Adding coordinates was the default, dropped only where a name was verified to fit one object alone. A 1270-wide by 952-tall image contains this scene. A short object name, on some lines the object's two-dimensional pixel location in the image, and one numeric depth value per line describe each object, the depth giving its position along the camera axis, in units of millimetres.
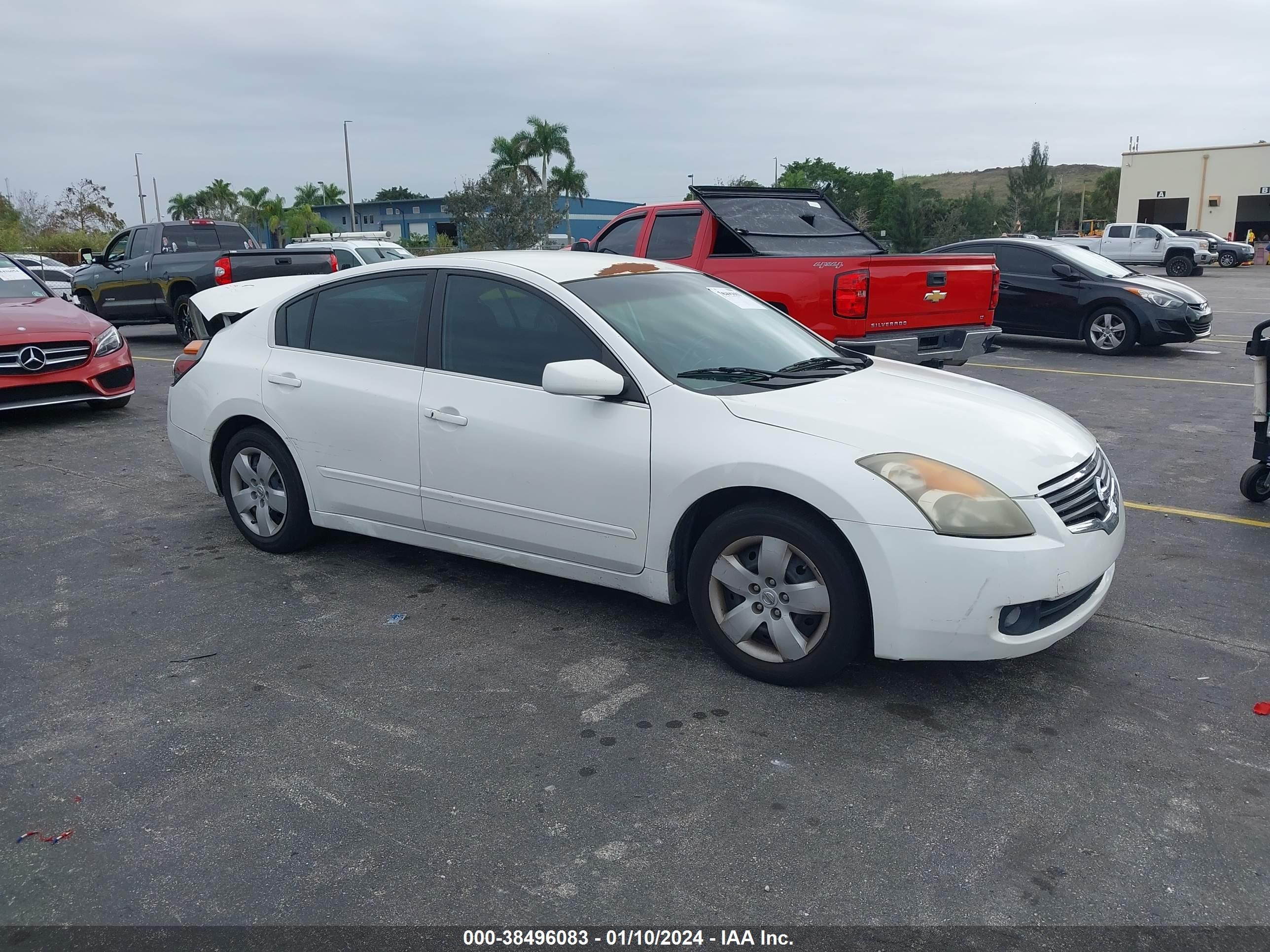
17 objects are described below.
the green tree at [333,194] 92062
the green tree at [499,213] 41719
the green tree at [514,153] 57688
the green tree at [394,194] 111438
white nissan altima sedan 3648
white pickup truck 34000
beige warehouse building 58812
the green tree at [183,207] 93812
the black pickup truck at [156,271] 15750
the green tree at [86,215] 61188
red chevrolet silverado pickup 9188
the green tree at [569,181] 60219
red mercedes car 9156
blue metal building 73438
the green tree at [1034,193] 69062
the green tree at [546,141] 58812
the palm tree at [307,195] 92812
